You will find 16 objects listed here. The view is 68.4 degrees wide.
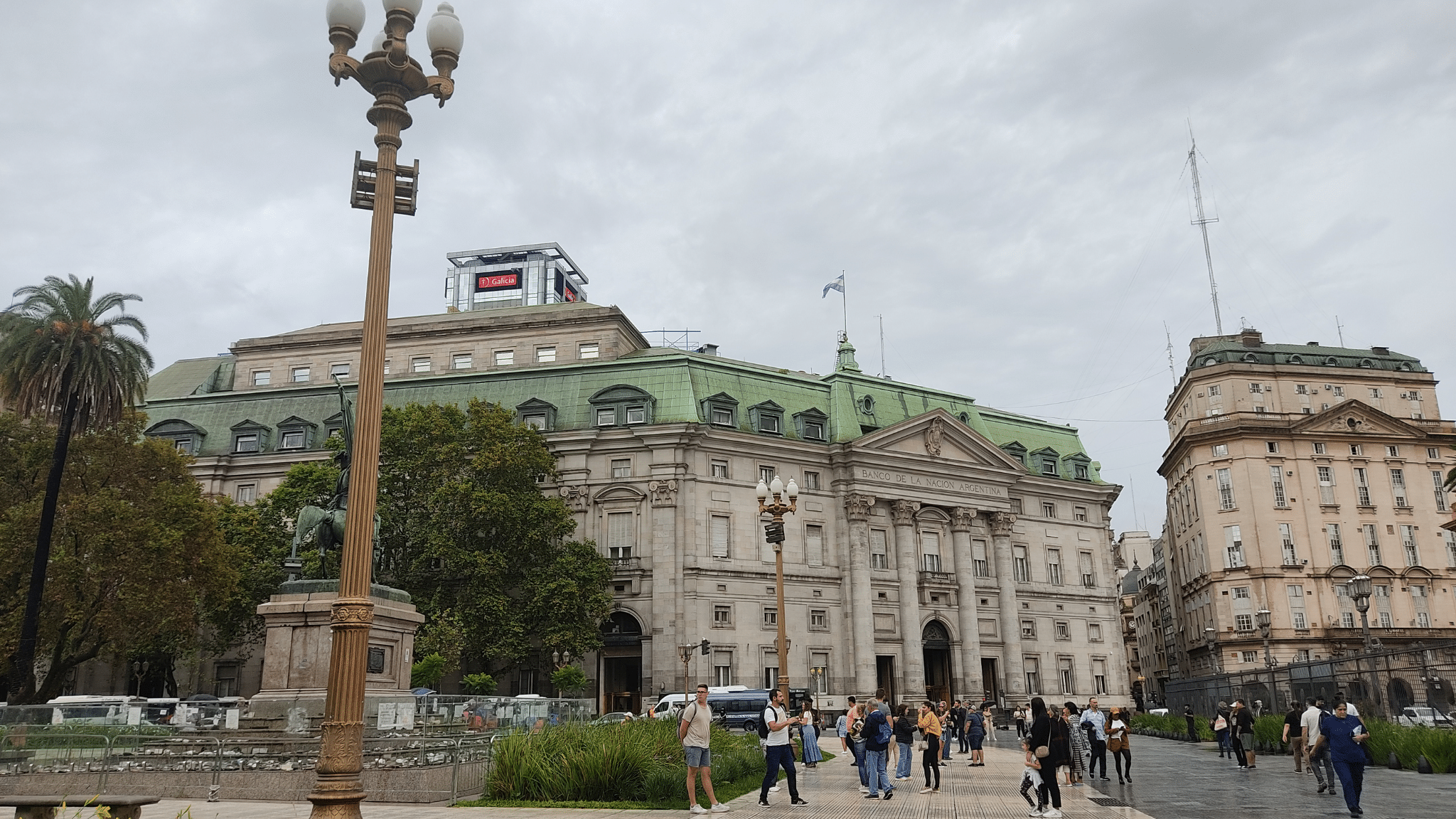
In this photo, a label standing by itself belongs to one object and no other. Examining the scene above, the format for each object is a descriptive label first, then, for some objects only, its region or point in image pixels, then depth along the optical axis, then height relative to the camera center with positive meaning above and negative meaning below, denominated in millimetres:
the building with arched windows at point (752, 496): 58875 +11984
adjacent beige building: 78062 +14078
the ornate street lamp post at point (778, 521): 27953 +4682
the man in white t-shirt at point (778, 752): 18405 -876
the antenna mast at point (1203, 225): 89200 +38755
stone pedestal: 23188 +1018
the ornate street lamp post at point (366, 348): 10664 +3888
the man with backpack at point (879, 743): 20203 -815
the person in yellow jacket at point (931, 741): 21906 -876
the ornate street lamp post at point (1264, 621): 49312 +3184
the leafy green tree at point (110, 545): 40781 +6199
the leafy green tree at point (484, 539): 50562 +7770
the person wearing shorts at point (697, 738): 16891 -567
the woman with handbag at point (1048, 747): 16672 -794
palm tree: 38156 +12193
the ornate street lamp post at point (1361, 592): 36094 +3231
